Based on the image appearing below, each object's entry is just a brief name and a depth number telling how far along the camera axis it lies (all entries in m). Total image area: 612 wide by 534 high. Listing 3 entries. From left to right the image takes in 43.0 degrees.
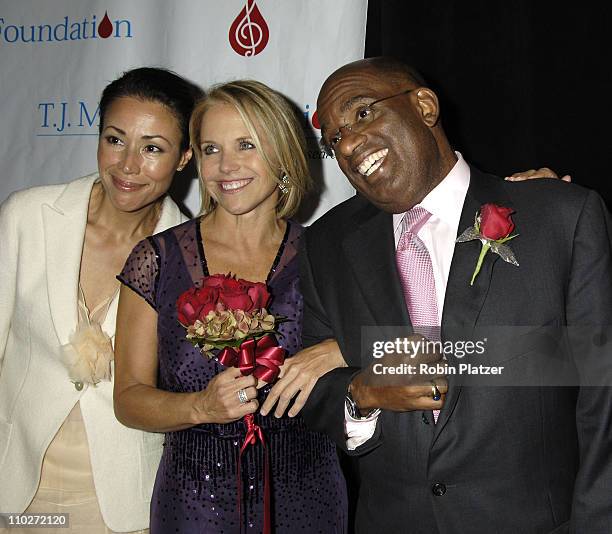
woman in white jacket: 2.76
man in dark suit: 1.94
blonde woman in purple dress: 2.52
